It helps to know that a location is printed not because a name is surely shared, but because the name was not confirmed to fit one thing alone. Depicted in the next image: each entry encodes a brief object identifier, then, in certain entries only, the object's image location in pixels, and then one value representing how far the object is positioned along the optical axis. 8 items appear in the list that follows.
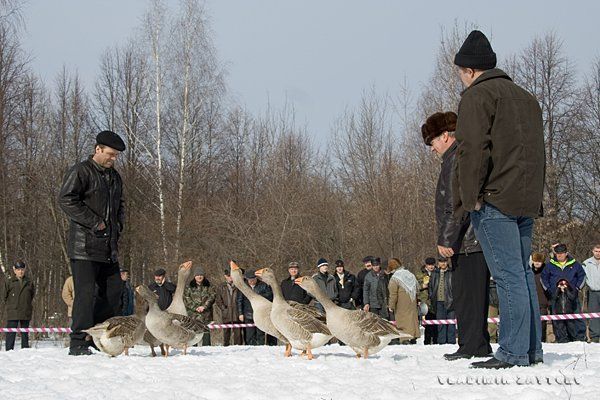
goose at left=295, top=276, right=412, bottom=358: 7.58
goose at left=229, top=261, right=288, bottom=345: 9.14
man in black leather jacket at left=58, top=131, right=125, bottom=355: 8.71
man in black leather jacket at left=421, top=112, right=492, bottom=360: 7.18
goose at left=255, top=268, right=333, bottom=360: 8.14
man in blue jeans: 5.87
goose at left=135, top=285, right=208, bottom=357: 8.70
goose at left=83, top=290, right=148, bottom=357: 8.56
